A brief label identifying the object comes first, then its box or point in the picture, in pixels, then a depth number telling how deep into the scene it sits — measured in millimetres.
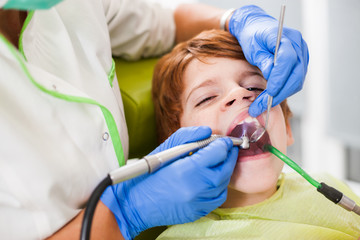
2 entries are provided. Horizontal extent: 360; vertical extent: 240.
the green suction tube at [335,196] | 421
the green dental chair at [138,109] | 555
